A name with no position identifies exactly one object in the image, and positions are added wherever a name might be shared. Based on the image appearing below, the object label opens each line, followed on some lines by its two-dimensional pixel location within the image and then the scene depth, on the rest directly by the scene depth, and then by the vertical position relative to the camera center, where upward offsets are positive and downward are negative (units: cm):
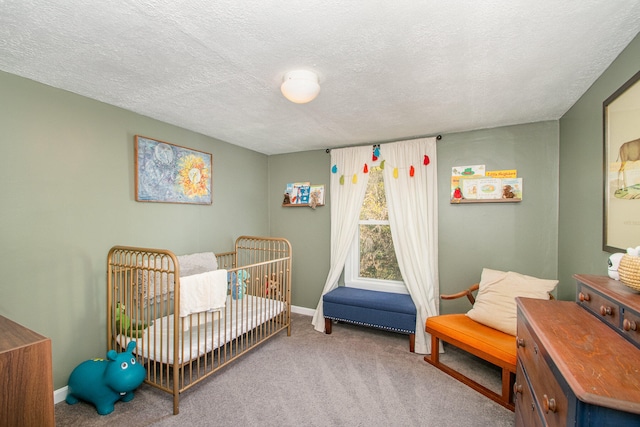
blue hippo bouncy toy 180 -112
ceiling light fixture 167 +78
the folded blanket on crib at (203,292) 195 -60
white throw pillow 217 -71
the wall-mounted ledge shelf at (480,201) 264 +11
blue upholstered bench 272 -103
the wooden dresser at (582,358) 71 -47
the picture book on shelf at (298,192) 369 +27
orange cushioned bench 190 -101
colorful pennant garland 292 +52
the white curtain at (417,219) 290 -8
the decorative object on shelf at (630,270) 103 -23
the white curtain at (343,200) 329 +14
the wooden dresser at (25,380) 103 -66
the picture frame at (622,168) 135 +23
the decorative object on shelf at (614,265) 124 -25
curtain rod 292 +82
